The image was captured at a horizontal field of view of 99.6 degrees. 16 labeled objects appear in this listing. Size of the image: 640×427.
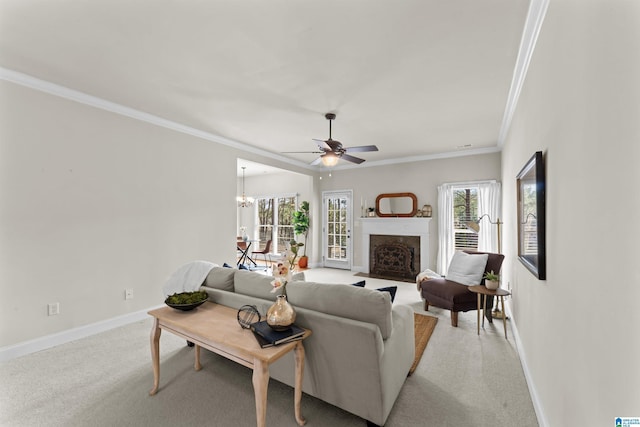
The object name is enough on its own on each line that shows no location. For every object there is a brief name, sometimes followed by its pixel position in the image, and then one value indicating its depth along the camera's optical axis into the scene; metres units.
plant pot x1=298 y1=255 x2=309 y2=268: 7.04
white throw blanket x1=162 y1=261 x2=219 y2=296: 2.51
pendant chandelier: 7.98
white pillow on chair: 3.55
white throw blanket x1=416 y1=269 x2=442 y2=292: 3.98
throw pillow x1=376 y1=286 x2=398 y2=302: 2.08
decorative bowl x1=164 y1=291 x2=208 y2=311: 2.02
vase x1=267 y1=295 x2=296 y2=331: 1.67
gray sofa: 1.62
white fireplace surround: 5.73
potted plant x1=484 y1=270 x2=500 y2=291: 3.09
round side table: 3.01
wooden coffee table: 1.48
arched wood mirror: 5.98
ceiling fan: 3.39
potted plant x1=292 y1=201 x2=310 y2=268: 7.08
